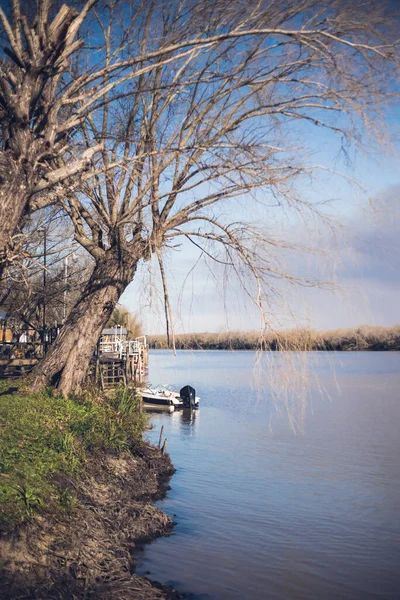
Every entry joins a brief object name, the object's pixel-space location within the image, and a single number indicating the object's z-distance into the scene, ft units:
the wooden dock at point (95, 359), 62.90
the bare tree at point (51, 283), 71.97
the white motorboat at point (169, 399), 105.50
